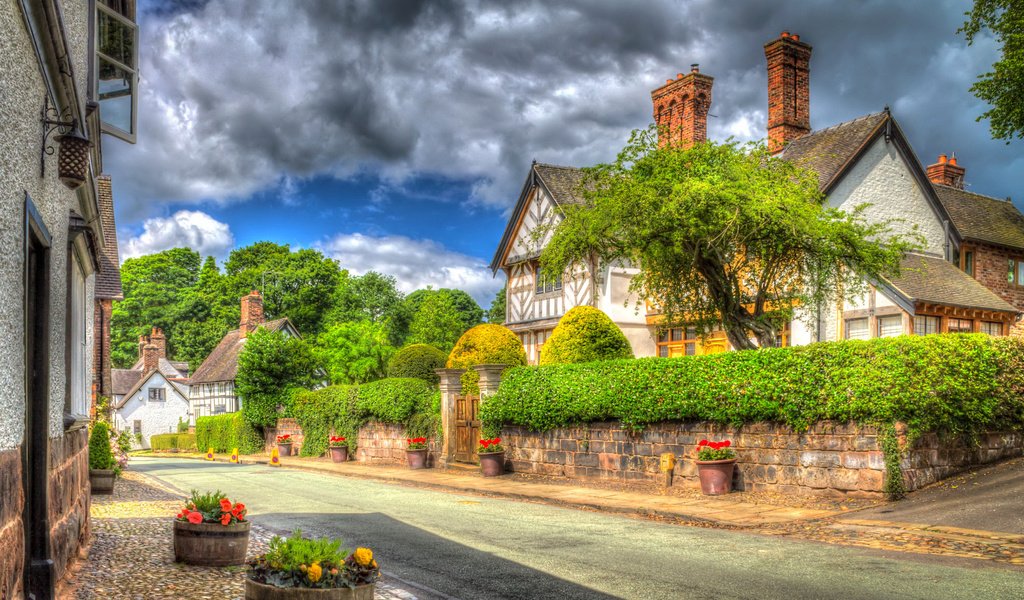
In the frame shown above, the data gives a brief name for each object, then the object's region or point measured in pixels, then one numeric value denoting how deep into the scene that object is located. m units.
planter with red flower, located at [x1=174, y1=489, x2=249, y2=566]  8.59
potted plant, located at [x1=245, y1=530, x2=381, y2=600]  5.26
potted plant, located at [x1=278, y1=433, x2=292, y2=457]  36.72
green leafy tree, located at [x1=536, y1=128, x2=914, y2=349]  18.39
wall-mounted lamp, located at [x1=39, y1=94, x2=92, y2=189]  6.61
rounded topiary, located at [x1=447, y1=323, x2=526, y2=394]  24.97
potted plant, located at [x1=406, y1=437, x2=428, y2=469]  25.86
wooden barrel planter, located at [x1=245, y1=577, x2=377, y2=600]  5.20
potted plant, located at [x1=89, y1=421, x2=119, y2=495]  16.81
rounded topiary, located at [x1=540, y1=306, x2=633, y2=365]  22.23
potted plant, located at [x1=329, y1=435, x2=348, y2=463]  31.08
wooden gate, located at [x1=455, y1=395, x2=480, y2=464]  23.92
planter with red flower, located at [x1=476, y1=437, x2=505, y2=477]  21.62
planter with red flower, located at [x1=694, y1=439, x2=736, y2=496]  15.61
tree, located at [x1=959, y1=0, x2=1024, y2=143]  23.69
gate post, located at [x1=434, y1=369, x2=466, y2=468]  24.70
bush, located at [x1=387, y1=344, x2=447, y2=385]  29.83
